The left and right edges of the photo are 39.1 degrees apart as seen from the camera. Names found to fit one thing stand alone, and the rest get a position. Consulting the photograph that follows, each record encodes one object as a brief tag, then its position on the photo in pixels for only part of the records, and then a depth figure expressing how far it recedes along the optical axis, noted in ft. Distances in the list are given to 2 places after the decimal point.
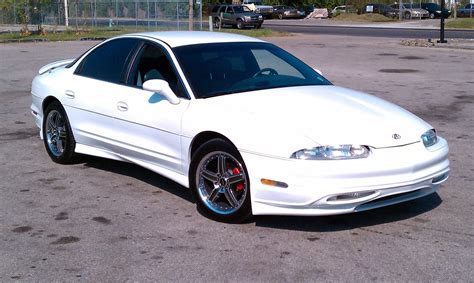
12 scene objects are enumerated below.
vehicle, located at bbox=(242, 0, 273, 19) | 231.30
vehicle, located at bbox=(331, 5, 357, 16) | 245.45
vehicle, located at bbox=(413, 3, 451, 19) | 223.92
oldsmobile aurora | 16.69
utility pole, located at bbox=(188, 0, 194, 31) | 108.68
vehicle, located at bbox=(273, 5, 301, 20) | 231.71
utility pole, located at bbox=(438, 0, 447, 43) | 87.51
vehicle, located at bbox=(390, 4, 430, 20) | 214.90
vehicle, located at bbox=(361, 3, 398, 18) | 222.28
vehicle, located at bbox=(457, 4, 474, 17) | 207.55
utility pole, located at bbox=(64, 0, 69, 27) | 138.62
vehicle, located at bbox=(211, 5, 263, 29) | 151.33
